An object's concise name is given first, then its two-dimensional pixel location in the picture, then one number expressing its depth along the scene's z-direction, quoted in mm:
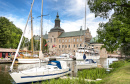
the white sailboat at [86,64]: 23406
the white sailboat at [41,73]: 12661
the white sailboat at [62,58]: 54656
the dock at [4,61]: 33906
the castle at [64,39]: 82344
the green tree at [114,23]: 12852
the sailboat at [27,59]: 37116
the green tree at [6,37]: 50125
